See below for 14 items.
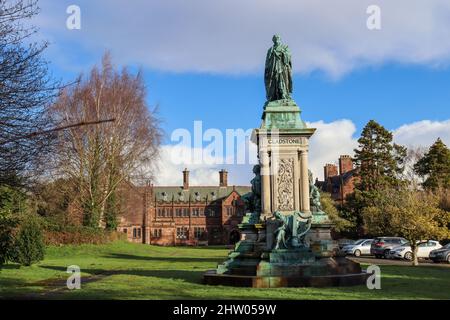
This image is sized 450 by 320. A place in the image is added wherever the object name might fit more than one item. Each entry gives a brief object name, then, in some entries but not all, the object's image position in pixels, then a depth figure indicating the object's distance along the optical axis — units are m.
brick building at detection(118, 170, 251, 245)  87.27
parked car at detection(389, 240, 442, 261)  36.16
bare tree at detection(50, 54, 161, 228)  40.38
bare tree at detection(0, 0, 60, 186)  13.05
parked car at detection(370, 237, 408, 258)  38.03
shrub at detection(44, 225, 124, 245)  40.09
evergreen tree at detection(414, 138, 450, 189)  58.21
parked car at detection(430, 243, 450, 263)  31.98
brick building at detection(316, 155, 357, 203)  78.06
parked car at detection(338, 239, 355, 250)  44.23
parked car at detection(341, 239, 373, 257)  42.03
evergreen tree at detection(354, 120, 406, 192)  61.59
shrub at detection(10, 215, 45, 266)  24.62
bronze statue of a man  18.86
